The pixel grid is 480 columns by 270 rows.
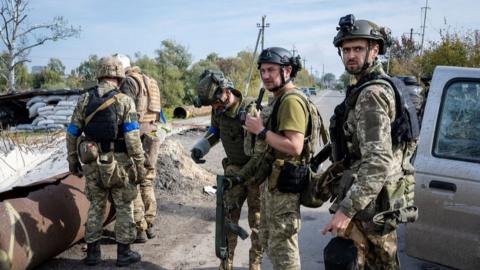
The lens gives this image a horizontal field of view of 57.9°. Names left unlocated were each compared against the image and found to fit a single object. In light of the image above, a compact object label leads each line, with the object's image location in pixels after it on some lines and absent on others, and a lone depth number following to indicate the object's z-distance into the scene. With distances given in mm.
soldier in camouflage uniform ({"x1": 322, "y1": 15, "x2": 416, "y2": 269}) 2377
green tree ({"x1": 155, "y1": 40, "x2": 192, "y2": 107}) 31641
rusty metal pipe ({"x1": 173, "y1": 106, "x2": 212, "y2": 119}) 21531
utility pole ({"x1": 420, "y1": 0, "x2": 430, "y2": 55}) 43519
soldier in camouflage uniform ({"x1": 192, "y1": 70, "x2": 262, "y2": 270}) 3752
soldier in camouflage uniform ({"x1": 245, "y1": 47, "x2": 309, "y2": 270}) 2920
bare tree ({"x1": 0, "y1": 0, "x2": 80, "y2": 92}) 24797
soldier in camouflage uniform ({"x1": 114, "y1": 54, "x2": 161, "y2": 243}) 5078
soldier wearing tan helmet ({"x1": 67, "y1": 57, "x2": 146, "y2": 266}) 4172
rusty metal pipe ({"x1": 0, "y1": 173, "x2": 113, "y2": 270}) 3492
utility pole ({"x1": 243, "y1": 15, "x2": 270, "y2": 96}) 47984
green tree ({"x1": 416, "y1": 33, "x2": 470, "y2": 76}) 17812
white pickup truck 3037
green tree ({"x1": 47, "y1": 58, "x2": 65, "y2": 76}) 56462
